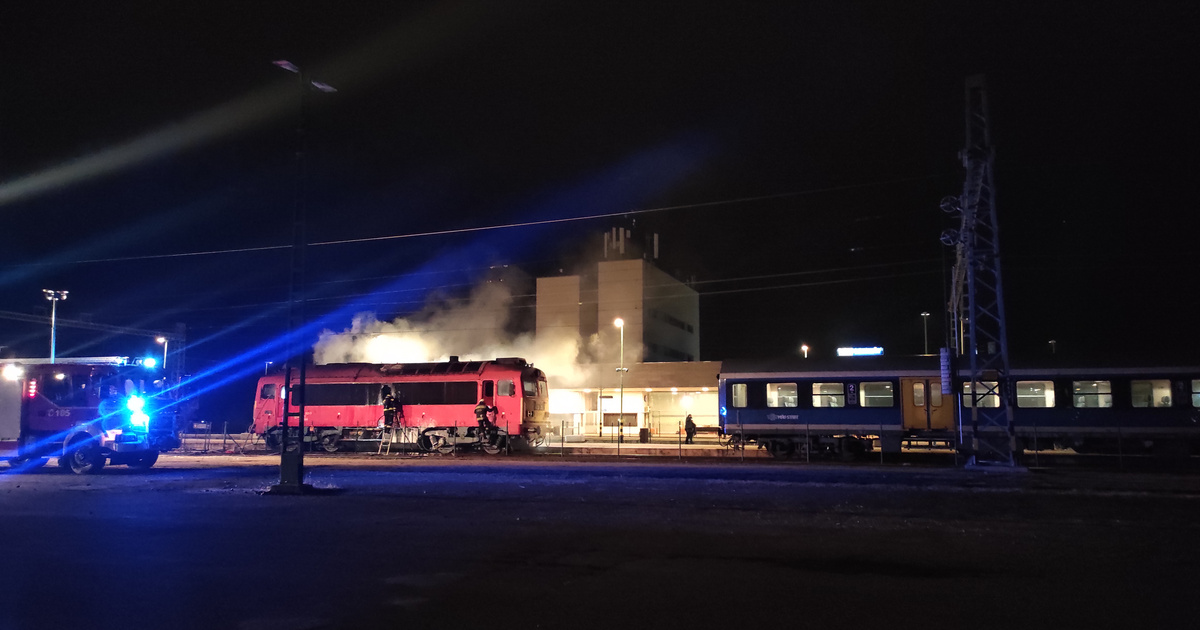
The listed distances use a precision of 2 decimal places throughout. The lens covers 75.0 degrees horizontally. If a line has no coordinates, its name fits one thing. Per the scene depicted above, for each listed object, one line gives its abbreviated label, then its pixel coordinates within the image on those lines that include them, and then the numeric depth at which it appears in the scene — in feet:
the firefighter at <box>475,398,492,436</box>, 98.63
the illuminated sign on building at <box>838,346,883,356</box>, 159.33
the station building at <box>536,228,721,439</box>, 162.81
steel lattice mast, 72.64
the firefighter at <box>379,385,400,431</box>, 102.01
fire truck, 72.95
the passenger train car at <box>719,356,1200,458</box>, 81.46
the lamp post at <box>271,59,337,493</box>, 53.88
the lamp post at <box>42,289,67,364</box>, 122.14
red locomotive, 99.25
